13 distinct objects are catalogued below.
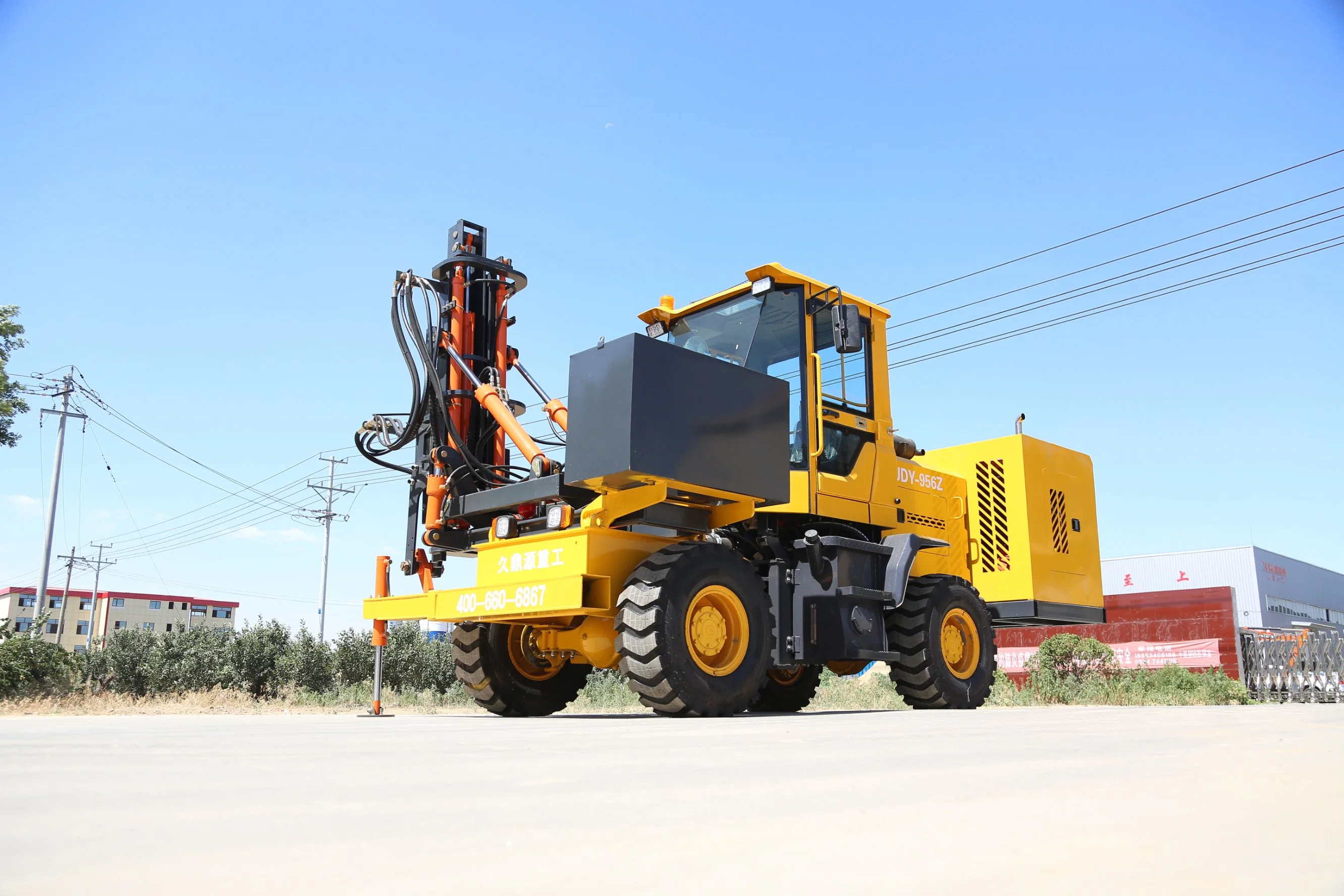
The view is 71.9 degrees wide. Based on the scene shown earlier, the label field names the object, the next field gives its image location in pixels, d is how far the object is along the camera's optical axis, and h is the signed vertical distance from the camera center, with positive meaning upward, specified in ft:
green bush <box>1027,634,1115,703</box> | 49.47 -1.46
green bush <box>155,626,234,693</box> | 50.96 -1.71
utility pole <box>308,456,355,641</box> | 157.05 +20.46
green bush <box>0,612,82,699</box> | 41.98 -1.58
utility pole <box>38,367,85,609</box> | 94.07 +16.75
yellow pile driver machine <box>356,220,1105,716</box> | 19.15 +3.04
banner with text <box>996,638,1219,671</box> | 59.41 -1.29
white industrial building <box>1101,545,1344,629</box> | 175.52 +10.98
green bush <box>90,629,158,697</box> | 52.44 -1.83
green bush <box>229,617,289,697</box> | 50.83 -1.47
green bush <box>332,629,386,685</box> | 51.93 -1.43
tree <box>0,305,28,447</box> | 77.05 +19.76
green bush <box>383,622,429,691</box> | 51.03 -1.55
